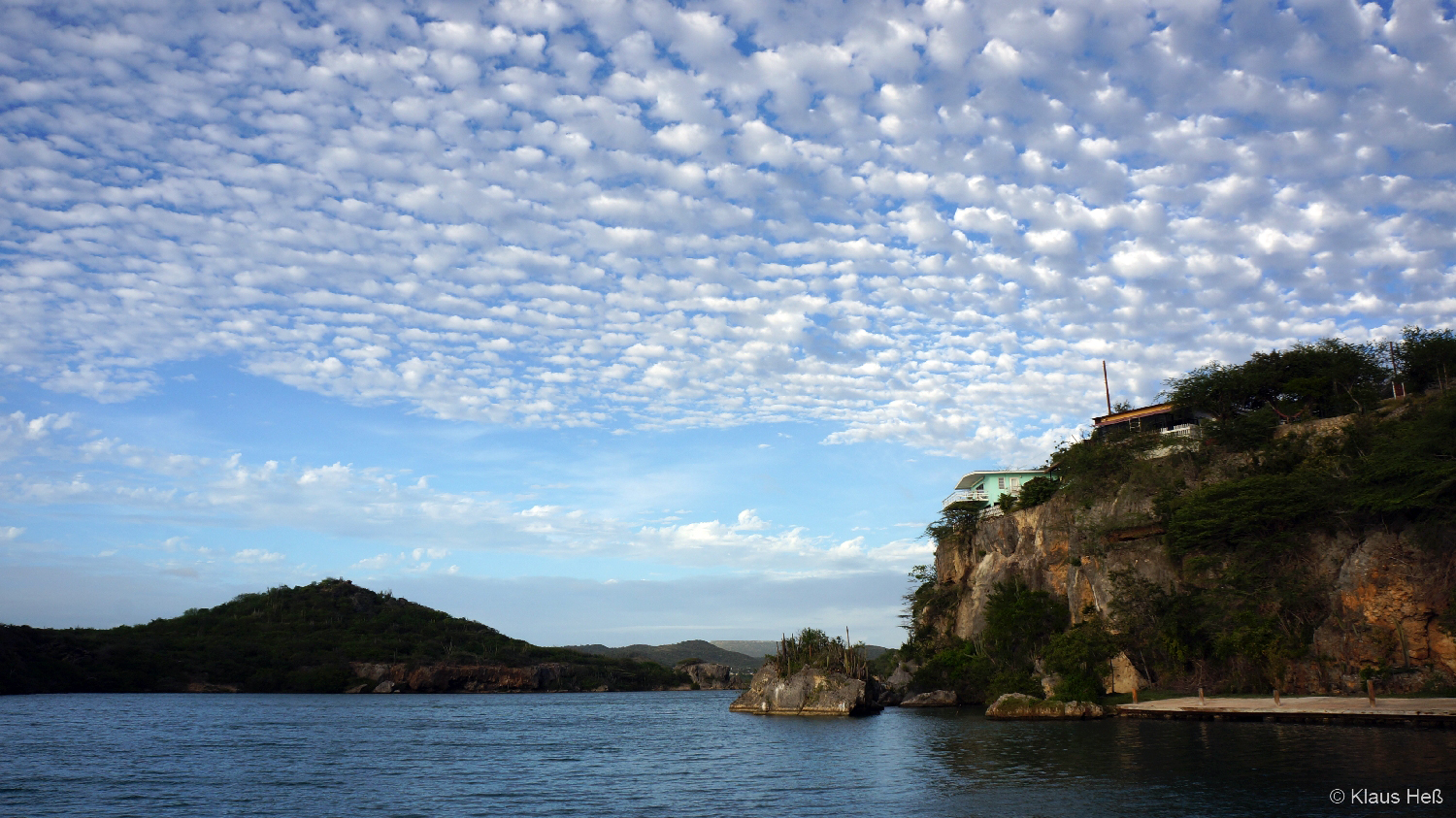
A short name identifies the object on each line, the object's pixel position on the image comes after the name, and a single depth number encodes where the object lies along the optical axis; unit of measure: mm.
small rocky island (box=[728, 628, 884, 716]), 64500
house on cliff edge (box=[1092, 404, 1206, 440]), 65625
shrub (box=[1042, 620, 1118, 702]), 53719
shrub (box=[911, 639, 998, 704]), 68188
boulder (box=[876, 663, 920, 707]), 77125
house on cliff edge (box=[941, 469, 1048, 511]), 94250
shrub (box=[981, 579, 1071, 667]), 64688
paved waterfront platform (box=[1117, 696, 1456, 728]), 32406
